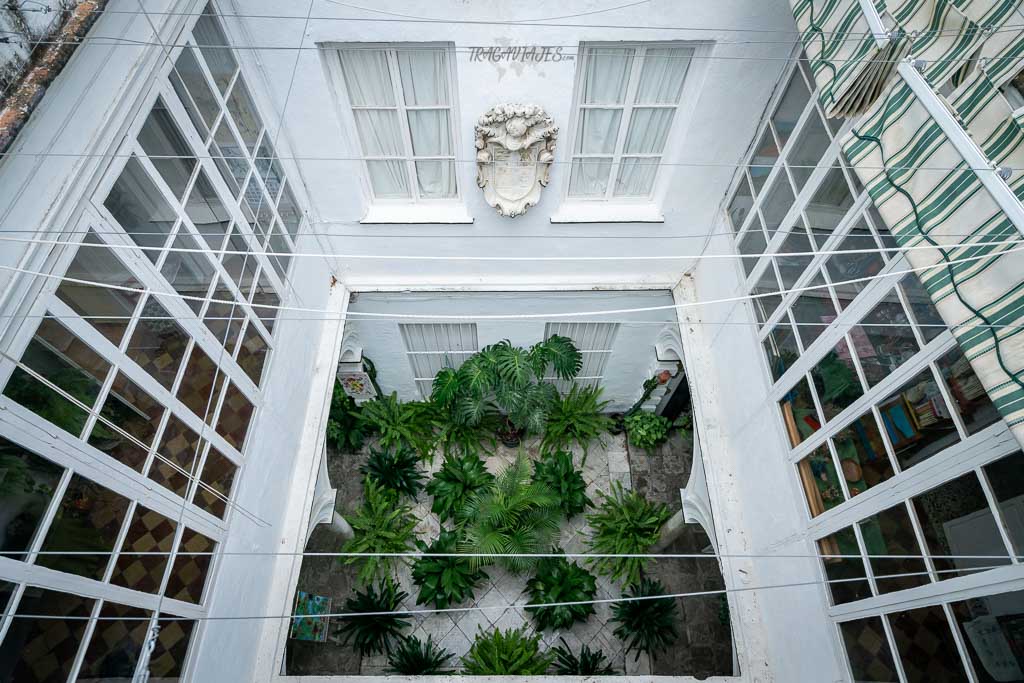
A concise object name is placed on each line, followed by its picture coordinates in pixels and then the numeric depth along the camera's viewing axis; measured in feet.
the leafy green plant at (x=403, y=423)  29.60
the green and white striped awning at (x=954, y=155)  9.13
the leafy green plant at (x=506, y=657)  22.49
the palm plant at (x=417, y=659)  23.00
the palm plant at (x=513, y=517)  24.57
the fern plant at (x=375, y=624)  23.85
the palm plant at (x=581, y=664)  22.99
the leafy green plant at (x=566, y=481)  27.37
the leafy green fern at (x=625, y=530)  26.32
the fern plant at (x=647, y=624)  23.95
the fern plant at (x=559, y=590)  24.39
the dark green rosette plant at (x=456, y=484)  27.20
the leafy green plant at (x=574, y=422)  30.07
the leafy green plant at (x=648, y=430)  30.50
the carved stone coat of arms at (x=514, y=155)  18.34
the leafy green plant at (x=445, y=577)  24.59
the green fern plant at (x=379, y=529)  26.35
